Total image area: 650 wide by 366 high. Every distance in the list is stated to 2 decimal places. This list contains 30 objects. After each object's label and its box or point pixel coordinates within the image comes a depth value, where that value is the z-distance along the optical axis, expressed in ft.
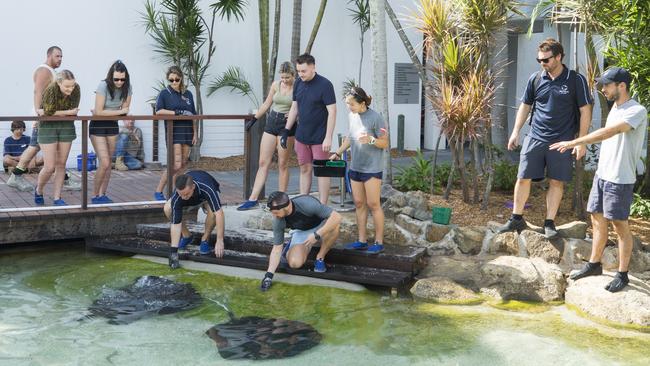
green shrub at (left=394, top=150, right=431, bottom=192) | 31.12
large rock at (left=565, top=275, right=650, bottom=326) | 20.45
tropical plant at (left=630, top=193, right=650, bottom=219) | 27.89
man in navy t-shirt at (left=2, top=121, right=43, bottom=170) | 34.81
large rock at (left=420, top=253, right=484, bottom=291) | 23.47
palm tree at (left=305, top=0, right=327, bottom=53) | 43.78
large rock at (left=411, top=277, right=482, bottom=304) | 22.43
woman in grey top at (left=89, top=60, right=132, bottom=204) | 27.96
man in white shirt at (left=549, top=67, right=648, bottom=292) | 20.20
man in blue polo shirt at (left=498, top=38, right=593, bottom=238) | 22.85
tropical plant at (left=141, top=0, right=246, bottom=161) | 40.73
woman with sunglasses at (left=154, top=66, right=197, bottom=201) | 29.09
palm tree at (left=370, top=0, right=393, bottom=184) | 29.78
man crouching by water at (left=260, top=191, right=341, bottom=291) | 23.00
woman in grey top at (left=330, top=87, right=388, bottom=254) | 23.70
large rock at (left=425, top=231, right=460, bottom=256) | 25.68
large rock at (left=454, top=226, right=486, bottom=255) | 25.32
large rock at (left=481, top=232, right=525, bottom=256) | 24.64
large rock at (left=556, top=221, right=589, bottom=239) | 24.45
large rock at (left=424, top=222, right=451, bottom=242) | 25.95
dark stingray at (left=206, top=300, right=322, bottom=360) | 18.70
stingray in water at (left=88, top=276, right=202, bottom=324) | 21.53
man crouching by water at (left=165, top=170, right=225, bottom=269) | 24.76
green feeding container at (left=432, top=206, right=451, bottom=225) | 25.99
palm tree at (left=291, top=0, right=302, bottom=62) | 42.24
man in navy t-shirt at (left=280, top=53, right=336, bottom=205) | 25.75
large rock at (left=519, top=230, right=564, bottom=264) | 24.06
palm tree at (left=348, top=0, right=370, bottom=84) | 46.50
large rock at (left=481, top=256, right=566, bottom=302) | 22.47
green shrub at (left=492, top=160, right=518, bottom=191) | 31.12
